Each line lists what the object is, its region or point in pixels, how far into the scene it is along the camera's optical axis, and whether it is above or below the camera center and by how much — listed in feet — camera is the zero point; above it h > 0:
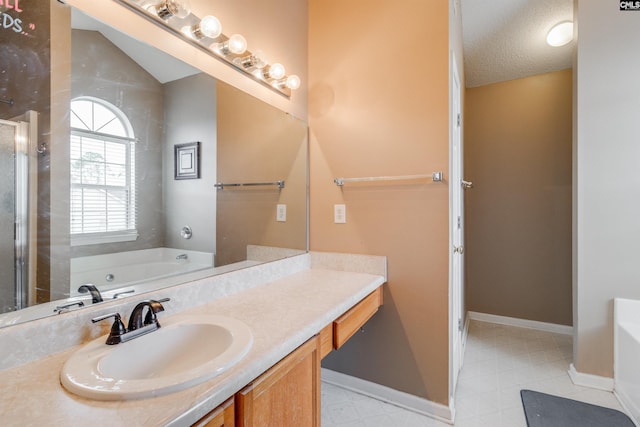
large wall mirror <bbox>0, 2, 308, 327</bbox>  2.67 +0.45
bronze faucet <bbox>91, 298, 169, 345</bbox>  2.83 -1.13
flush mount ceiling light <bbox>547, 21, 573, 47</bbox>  7.63 +4.63
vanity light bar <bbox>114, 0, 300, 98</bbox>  3.67 +2.48
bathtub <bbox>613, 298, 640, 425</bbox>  5.59 -2.81
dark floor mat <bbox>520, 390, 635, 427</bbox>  5.41 -3.81
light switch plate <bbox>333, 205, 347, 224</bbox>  6.33 -0.05
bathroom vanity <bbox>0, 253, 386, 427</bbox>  1.98 -1.30
